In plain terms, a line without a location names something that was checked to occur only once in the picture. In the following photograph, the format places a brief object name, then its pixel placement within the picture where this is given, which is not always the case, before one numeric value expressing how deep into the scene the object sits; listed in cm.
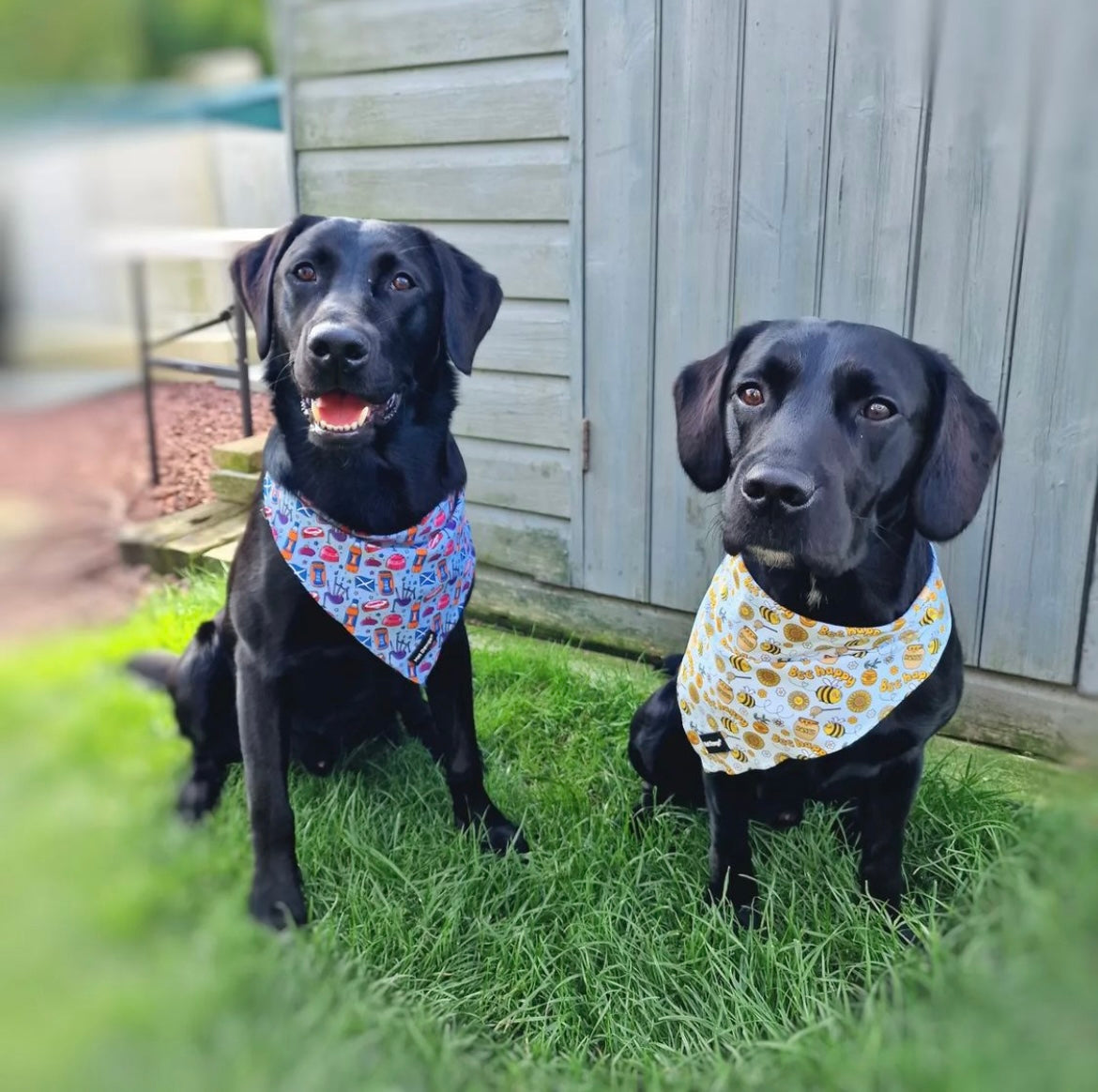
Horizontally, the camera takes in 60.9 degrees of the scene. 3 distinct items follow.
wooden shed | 260
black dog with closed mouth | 168
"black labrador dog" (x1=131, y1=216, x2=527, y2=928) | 181
